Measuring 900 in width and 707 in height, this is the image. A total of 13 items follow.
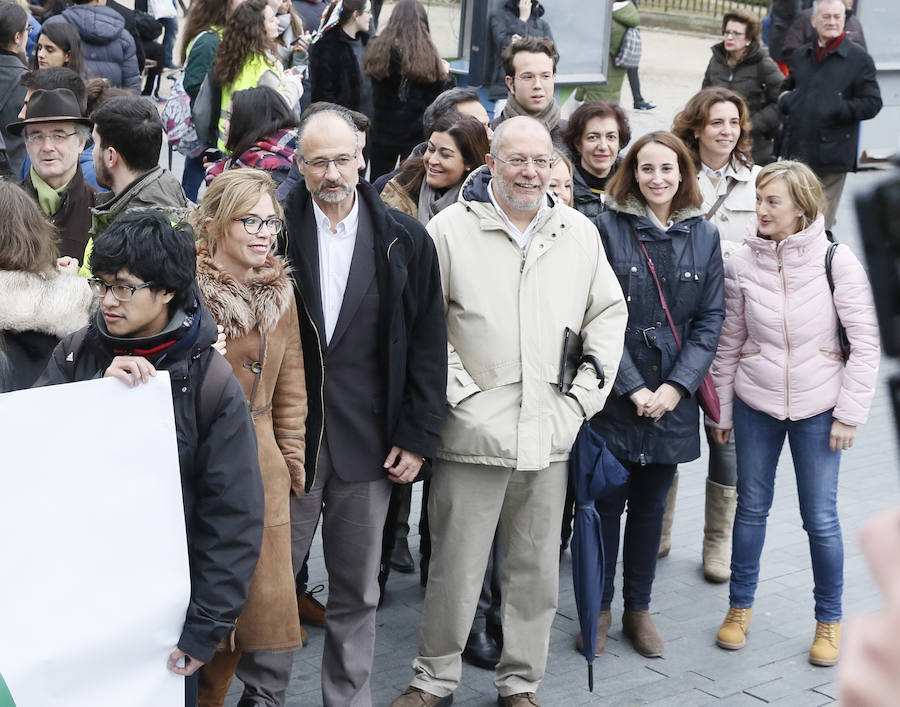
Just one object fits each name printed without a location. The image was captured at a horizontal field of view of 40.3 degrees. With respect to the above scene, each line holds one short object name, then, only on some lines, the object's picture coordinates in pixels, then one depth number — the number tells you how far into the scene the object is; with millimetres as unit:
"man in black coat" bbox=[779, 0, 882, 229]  10648
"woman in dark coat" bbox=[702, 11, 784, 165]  10047
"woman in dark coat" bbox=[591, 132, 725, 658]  5129
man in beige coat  4512
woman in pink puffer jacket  5055
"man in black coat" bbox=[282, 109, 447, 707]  4273
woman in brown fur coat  3996
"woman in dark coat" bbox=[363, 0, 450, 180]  9062
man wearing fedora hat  5418
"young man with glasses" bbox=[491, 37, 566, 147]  6730
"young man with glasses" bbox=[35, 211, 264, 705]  3264
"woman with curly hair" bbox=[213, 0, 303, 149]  8070
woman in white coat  5965
